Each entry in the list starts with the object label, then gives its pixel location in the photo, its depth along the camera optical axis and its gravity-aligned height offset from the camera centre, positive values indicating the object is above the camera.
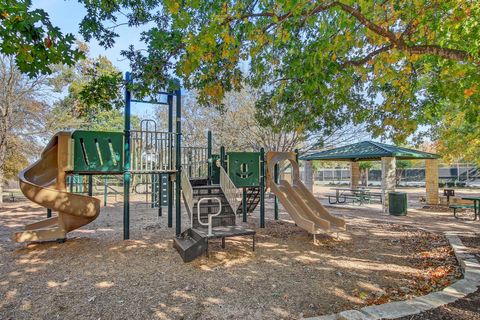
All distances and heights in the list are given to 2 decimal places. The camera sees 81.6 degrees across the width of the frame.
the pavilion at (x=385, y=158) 11.61 +0.53
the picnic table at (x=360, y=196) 13.76 -1.38
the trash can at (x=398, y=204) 10.80 -1.36
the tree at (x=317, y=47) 4.16 +2.19
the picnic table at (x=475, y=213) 9.11 -1.52
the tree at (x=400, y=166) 30.34 +0.36
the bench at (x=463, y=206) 9.47 -1.28
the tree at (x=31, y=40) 2.67 +1.39
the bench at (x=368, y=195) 13.60 -1.26
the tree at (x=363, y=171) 27.15 -0.19
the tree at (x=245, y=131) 17.39 +2.52
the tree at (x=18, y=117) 12.95 +2.72
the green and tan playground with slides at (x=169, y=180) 5.94 -0.24
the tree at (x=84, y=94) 4.94 +3.04
